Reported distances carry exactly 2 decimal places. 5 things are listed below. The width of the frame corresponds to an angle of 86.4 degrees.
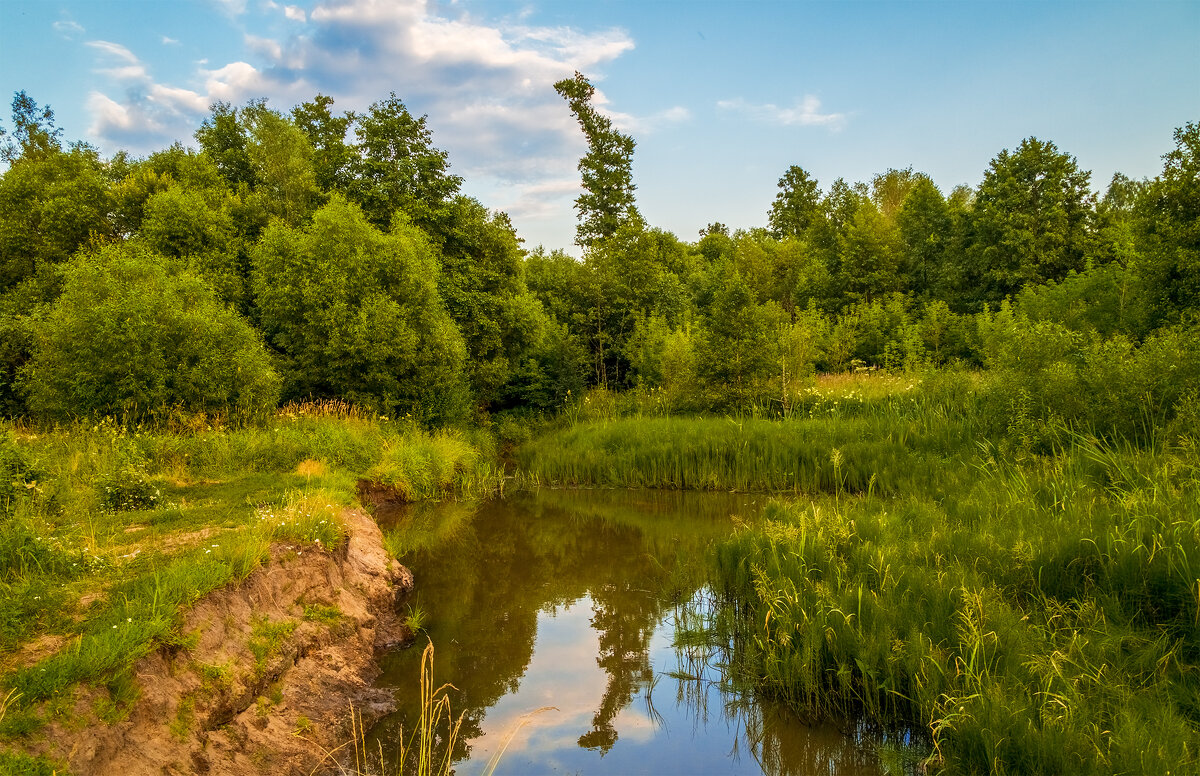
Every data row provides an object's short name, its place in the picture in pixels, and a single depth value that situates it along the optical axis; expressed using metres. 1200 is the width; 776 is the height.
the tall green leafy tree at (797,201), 49.25
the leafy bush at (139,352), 12.28
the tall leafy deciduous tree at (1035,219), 26.75
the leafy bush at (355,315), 16.69
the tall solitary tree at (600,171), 24.94
